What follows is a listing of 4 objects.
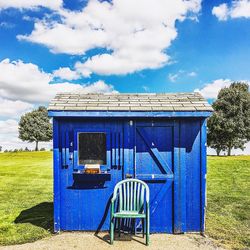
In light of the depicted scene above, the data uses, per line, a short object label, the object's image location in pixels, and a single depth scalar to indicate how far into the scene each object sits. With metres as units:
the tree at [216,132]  39.81
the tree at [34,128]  63.88
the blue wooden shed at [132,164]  7.12
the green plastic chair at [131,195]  6.82
